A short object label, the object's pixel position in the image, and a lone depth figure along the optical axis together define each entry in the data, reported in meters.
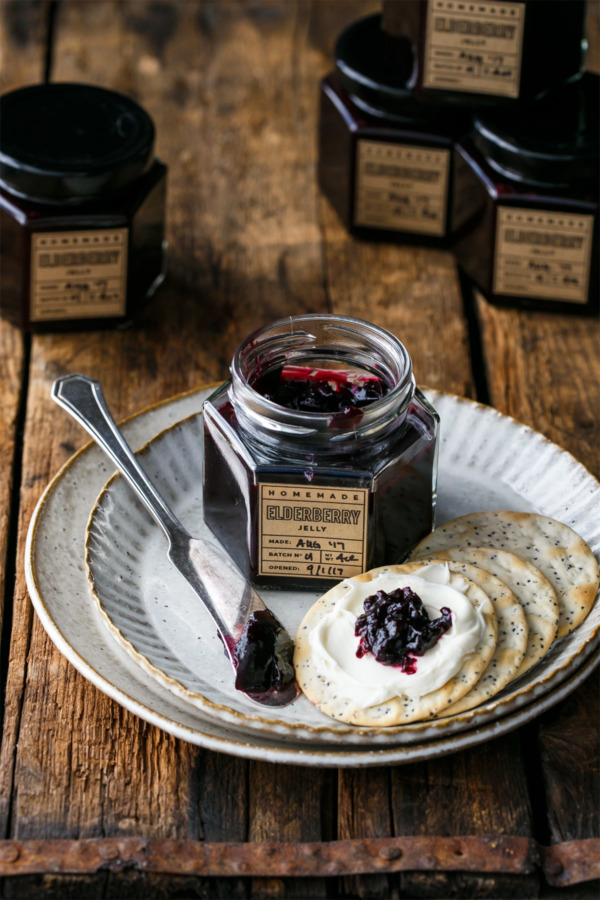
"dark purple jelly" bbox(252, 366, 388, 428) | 0.84
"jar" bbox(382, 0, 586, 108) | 0.94
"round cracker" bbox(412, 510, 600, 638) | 0.84
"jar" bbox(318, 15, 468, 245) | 0.97
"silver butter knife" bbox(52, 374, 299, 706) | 0.82
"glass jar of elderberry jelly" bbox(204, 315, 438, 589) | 0.83
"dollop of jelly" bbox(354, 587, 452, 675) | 0.81
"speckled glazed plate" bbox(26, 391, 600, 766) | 0.80
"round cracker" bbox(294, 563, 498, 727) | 0.80
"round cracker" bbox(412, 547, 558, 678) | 0.82
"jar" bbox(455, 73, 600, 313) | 0.94
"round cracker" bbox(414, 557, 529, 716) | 0.80
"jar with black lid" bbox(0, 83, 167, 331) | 0.92
